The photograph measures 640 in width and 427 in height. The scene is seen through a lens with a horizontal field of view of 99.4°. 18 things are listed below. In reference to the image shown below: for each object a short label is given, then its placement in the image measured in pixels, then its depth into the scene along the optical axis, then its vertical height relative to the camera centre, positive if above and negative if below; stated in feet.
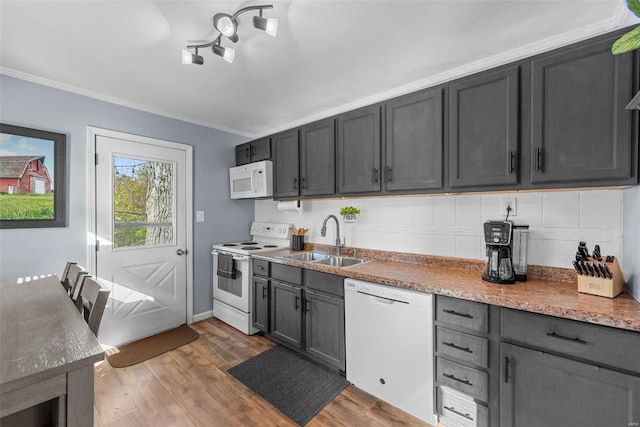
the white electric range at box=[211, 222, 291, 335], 9.55 -2.31
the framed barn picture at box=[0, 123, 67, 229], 6.87 +0.89
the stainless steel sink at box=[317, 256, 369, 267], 8.57 -1.59
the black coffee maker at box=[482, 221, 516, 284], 5.50 -0.82
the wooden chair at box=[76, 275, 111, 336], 4.07 -1.43
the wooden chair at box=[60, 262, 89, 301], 5.32 -1.42
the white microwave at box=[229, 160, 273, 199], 10.09 +1.25
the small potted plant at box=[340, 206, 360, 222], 8.45 -0.03
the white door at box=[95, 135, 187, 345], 8.61 -0.84
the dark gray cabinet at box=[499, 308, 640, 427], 3.75 -2.43
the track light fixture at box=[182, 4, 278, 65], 4.63 +3.35
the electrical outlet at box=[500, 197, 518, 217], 6.24 +0.15
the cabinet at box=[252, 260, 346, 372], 7.09 -2.88
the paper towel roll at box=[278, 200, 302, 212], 9.98 +0.22
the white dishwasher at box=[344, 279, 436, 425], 5.48 -2.92
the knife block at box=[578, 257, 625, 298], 4.49 -1.22
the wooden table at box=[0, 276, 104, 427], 2.70 -1.61
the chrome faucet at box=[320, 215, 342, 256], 9.02 -0.82
